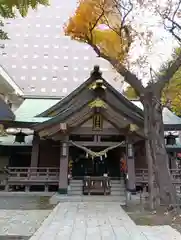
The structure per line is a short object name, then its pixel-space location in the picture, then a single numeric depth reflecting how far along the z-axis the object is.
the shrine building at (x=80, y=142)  9.29
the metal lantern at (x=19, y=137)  11.33
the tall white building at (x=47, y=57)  32.89
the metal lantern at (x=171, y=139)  11.79
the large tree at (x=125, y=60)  7.10
